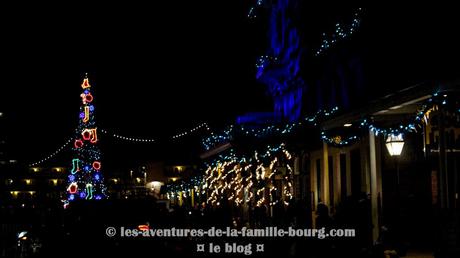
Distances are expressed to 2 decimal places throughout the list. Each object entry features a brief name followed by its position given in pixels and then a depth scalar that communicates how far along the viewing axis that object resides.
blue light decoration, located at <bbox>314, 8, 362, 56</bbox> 20.18
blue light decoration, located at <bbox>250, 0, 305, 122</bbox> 29.55
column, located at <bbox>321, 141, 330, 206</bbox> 23.87
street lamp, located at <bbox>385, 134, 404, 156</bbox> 16.02
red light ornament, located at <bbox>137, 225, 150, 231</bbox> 14.81
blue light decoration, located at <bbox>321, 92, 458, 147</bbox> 12.38
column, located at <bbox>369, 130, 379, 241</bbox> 18.52
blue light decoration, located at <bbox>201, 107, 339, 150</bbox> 20.56
